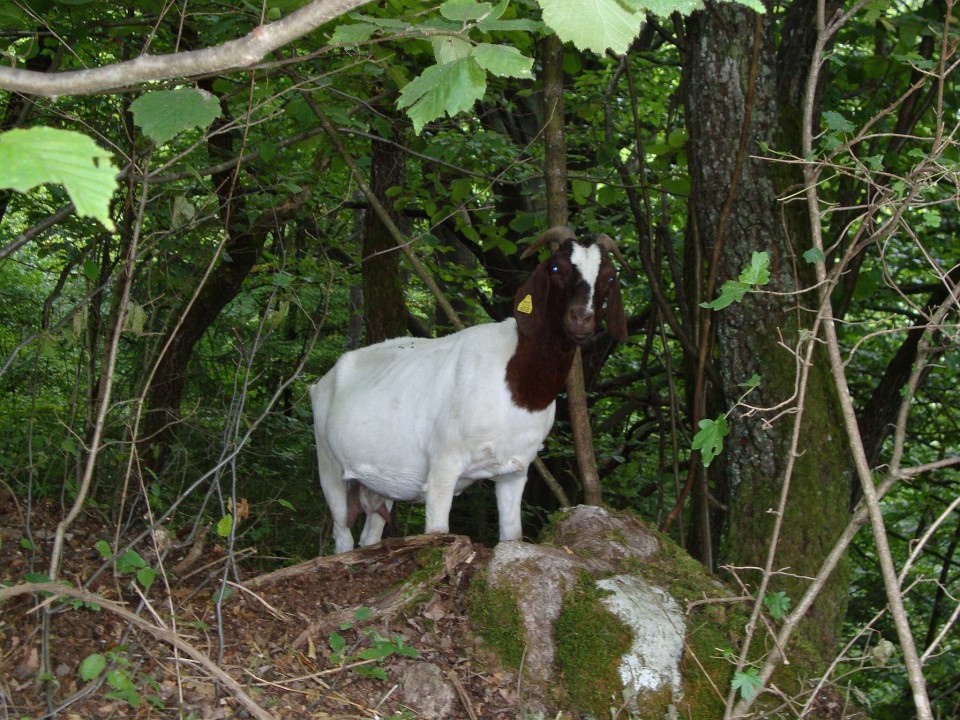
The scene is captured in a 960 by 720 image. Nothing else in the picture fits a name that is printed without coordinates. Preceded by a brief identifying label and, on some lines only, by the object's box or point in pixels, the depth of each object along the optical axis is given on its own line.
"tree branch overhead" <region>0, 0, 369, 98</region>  2.11
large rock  4.58
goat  5.74
